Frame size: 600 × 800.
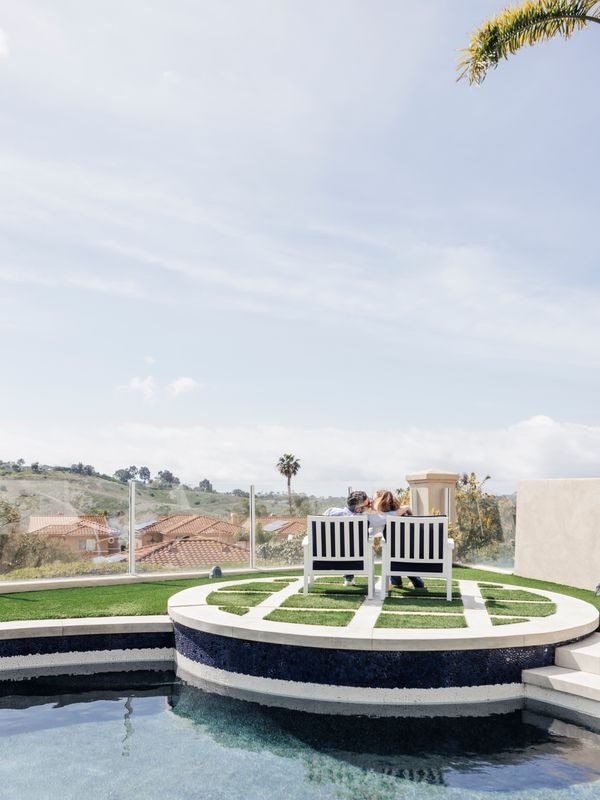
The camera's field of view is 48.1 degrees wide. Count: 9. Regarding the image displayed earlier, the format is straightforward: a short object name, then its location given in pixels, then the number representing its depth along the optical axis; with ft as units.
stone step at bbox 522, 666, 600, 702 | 17.98
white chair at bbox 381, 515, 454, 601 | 24.94
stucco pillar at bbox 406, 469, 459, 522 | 44.19
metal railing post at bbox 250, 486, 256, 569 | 41.81
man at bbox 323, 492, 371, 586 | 29.91
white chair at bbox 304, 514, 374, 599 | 25.62
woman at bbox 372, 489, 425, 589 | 30.04
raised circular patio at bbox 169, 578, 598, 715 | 19.08
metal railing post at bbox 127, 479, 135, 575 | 38.09
